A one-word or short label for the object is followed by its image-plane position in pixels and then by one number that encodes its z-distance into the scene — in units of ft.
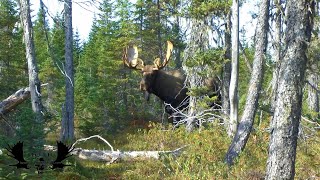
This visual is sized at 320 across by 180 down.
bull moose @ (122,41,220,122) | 56.39
